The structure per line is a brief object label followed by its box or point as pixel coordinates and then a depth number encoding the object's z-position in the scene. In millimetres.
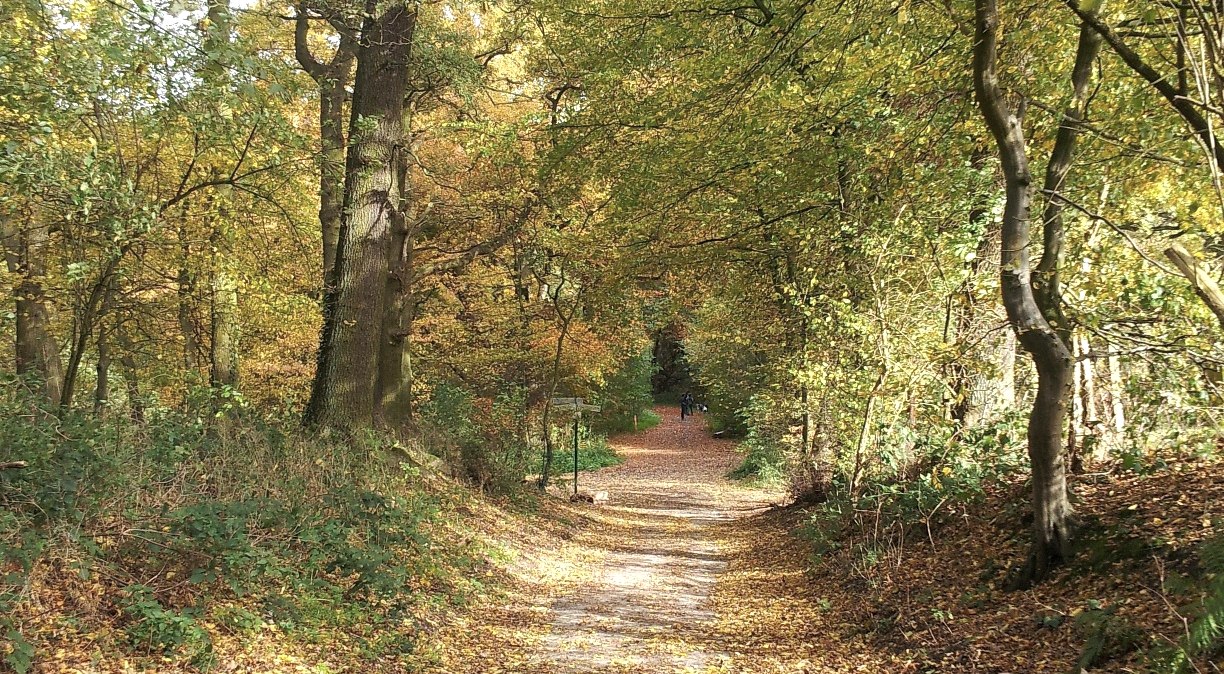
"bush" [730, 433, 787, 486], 21938
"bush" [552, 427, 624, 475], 25169
